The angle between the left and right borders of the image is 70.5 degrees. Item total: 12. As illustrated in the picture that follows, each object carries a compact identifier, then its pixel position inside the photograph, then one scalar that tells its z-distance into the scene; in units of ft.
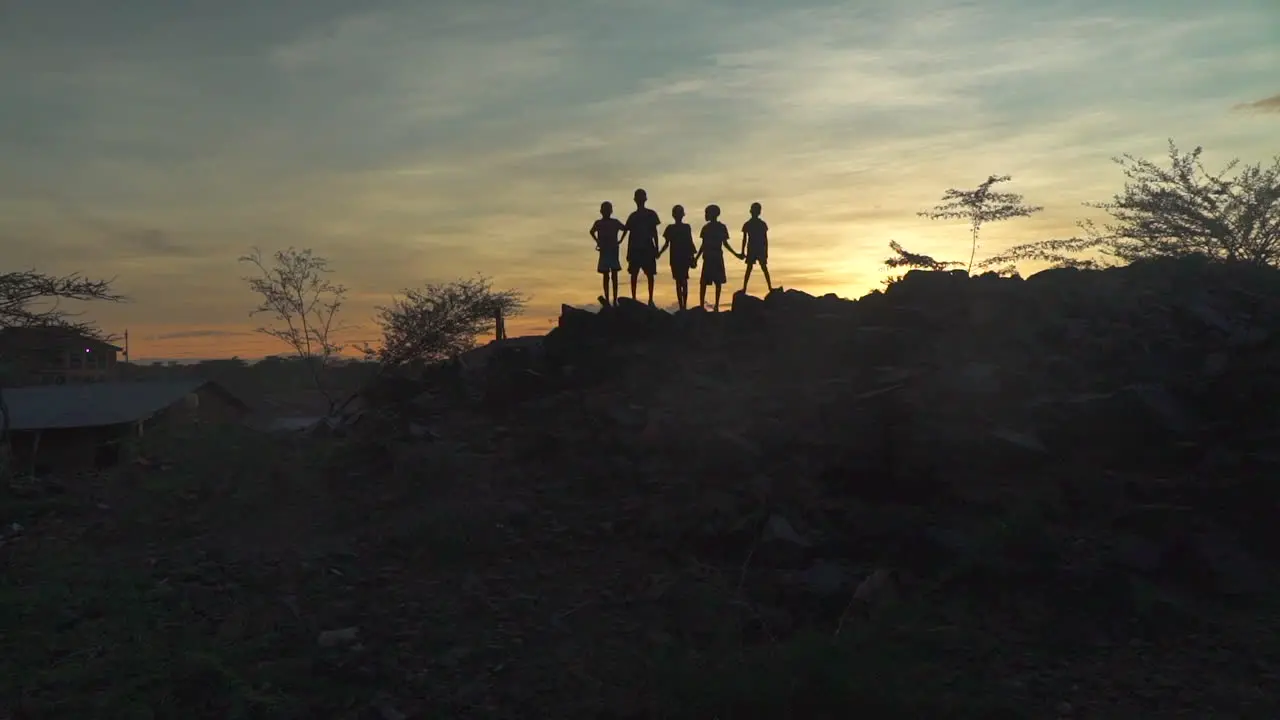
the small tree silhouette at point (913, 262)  58.39
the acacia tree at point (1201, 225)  60.08
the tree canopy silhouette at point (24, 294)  39.22
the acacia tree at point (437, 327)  65.41
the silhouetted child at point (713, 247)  46.29
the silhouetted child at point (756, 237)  46.62
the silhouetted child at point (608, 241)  45.98
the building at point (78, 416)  63.62
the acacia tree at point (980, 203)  64.39
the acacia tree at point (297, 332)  65.16
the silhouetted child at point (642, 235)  45.73
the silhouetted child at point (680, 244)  46.11
